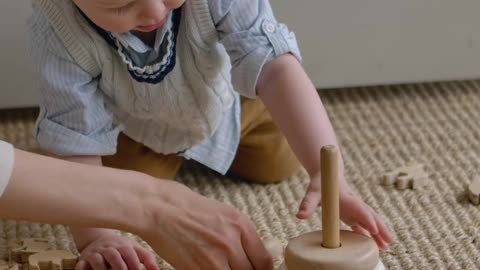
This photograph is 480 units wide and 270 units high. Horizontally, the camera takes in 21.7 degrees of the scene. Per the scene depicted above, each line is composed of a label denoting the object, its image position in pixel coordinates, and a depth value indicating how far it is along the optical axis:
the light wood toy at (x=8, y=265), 1.45
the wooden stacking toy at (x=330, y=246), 1.17
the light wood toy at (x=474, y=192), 1.58
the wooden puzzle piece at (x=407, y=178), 1.65
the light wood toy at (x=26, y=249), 1.48
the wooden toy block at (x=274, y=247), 1.46
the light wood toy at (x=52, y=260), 1.44
